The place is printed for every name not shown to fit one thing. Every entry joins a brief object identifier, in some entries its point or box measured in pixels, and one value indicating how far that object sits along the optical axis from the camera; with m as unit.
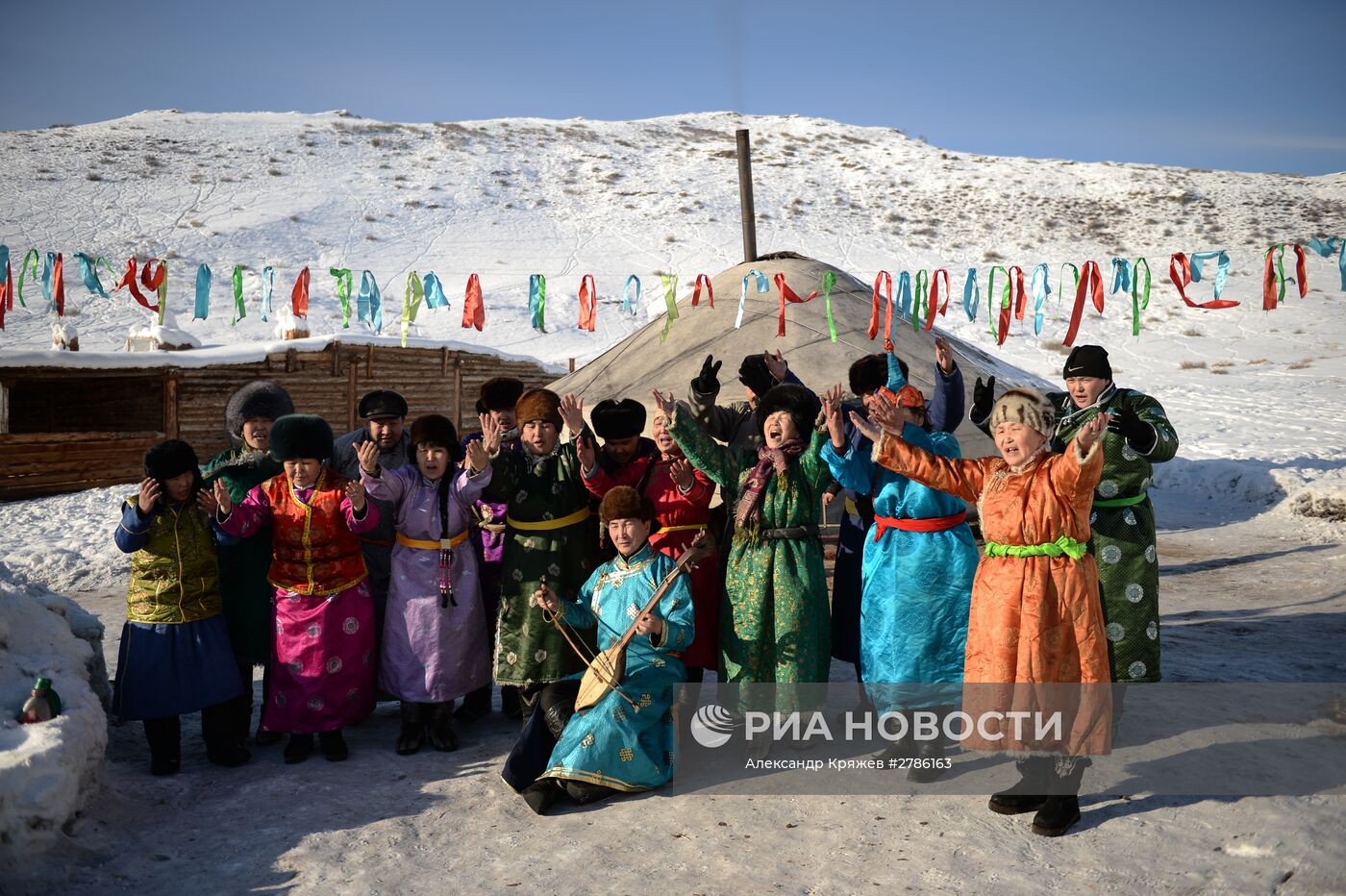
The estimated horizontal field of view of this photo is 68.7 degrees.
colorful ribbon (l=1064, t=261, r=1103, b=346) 7.34
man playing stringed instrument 3.26
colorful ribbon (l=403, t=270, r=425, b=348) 9.28
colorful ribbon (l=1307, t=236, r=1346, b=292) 6.96
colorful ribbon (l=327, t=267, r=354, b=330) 10.12
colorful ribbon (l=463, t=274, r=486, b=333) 10.88
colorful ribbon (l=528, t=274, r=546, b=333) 9.91
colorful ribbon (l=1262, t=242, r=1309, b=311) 7.33
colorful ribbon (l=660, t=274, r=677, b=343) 8.07
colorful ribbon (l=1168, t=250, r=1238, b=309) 7.30
